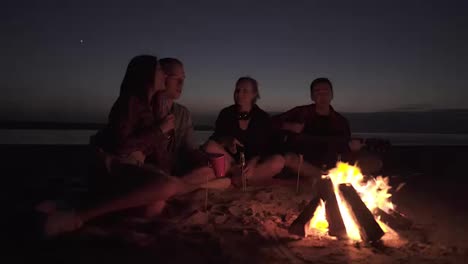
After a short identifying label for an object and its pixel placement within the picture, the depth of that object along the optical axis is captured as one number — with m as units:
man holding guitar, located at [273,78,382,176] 5.74
